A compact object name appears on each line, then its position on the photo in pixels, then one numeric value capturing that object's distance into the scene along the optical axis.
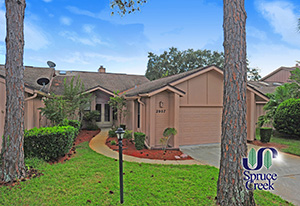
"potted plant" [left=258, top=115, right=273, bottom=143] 10.24
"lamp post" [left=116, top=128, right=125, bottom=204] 3.80
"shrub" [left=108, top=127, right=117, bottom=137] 11.52
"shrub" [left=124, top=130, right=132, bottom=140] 9.93
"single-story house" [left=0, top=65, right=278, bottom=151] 8.42
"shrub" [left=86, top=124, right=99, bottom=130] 14.65
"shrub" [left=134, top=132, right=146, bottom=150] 8.25
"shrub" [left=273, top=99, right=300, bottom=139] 11.14
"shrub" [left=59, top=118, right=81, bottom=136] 11.33
